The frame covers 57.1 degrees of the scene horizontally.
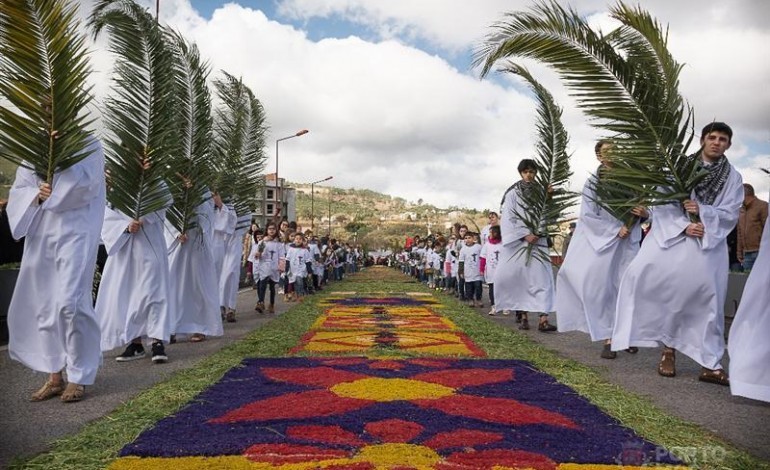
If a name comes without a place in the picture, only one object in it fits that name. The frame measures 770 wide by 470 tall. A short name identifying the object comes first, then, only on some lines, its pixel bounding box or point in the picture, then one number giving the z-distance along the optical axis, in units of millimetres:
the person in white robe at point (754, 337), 4895
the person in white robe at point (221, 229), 11797
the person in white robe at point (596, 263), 8596
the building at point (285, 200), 111906
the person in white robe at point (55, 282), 5641
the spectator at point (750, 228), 11645
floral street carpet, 3623
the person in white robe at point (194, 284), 9211
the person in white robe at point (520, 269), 11141
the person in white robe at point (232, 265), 12477
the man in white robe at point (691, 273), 6672
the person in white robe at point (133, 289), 7598
